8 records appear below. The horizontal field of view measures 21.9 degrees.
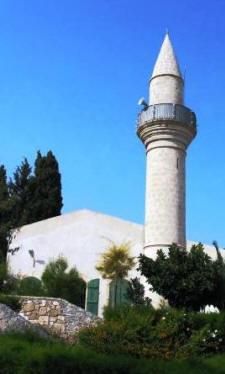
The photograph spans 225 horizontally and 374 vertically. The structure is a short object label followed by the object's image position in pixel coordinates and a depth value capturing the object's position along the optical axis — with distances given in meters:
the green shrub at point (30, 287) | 25.15
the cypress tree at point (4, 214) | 26.02
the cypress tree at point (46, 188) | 40.75
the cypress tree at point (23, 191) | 39.88
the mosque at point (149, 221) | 25.09
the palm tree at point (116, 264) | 27.03
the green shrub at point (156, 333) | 13.84
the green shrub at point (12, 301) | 17.52
